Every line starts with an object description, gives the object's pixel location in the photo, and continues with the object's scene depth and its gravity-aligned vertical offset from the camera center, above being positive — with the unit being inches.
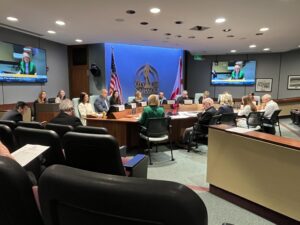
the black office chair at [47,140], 72.3 -17.9
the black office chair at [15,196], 26.2 -13.2
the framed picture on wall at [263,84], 386.3 +6.3
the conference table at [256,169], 78.0 -32.5
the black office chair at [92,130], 81.6 -15.9
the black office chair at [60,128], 90.1 -17.0
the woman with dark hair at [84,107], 202.4 -18.9
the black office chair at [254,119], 194.9 -27.2
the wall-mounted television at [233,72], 393.7 +28.1
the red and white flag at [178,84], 377.4 +5.9
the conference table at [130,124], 172.6 -30.3
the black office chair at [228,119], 172.4 -24.1
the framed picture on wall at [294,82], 362.9 +10.4
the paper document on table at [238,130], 96.2 -18.5
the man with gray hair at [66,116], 111.0 -15.0
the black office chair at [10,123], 102.2 -17.3
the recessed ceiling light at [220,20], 180.5 +56.3
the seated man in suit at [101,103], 226.2 -16.9
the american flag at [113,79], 306.2 +11.0
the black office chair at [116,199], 21.8 -11.4
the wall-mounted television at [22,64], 224.1 +24.5
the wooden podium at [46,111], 213.0 -23.4
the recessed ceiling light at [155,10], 160.2 +56.0
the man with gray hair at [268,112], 198.7 -22.0
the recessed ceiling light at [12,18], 185.9 +57.5
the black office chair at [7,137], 86.0 -19.7
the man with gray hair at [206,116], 167.2 -21.1
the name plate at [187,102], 240.3 -15.6
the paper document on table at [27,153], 52.2 -16.9
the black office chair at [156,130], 150.4 -29.1
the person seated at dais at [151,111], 155.7 -16.5
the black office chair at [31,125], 94.5 -16.5
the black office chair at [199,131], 167.8 -33.7
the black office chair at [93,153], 65.9 -20.0
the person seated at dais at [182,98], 257.3 -13.9
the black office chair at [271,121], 197.7 -30.6
